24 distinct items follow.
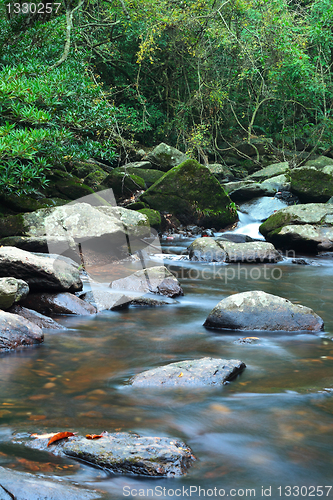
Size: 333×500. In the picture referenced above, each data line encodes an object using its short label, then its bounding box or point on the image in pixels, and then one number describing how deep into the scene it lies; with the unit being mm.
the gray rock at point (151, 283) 5924
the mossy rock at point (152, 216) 10125
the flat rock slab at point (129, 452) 2014
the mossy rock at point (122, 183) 11477
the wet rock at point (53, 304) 4910
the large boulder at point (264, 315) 4430
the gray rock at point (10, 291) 4090
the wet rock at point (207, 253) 8797
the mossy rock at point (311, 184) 12453
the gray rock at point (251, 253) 8797
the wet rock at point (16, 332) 3654
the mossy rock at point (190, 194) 11320
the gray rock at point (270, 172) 15601
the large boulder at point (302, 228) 9672
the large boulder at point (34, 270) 4738
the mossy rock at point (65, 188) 9438
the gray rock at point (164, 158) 13734
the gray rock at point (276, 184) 13484
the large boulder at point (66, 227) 7203
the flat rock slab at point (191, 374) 3080
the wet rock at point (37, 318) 4379
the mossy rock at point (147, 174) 12517
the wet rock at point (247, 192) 13195
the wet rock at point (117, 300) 5289
